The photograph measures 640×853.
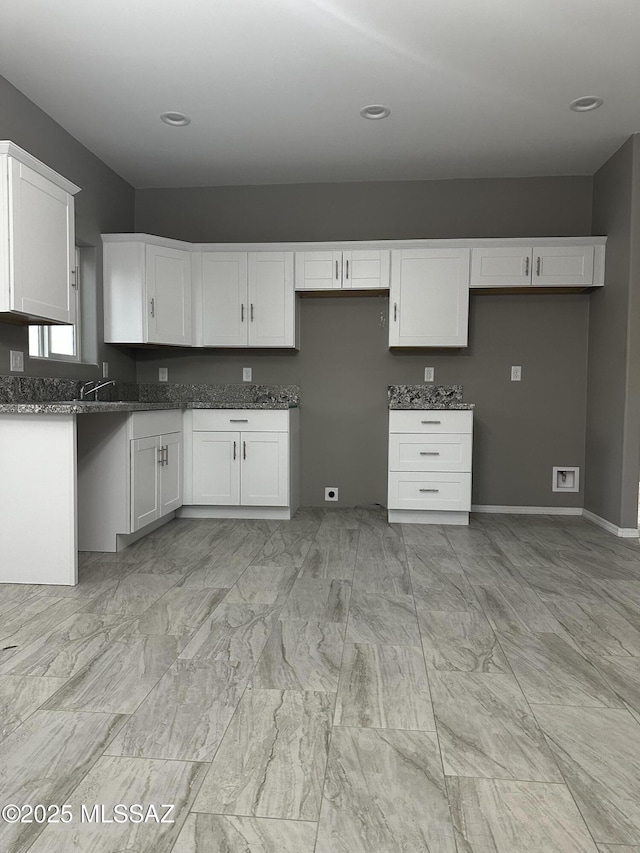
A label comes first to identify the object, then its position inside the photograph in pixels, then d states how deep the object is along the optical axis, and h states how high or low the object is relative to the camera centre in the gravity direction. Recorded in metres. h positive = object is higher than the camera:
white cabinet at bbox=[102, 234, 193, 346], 4.61 +0.76
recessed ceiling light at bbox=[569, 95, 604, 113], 3.62 +1.68
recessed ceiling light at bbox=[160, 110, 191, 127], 3.87 +1.68
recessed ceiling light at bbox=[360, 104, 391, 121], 3.72 +1.68
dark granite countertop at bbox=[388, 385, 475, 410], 5.00 +0.02
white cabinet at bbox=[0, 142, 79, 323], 2.96 +0.76
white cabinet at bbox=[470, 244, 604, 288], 4.57 +0.94
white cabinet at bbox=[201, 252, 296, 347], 4.79 +0.72
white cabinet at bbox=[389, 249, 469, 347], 4.64 +0.72
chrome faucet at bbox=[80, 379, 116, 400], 4.26 +0.04
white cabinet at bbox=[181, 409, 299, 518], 4.59 -0.46
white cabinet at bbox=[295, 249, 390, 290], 4.69 +0.93
